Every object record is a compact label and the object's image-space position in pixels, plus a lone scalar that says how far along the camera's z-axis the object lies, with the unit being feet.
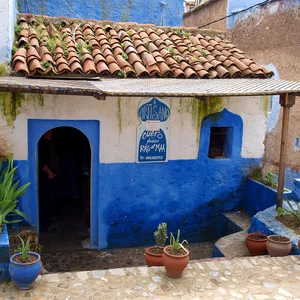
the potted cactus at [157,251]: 18.62
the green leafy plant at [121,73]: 23.66
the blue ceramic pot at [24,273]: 15.14
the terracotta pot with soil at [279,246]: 19.21
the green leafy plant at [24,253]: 15.65
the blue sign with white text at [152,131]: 24.84
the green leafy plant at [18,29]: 26.56
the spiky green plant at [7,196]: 17.85
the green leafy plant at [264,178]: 26.45
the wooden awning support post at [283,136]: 21.48
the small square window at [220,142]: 27.37
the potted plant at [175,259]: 16.55
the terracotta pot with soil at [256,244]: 20.52
